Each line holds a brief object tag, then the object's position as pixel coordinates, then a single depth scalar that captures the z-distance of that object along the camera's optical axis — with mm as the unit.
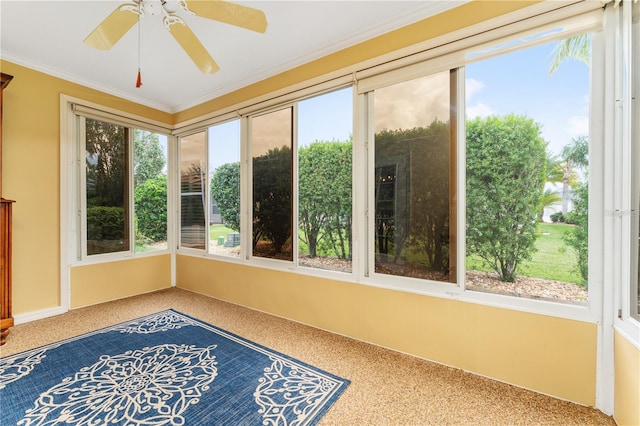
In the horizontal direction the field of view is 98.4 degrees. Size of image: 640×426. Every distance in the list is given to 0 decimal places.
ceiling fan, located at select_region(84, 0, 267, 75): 1696
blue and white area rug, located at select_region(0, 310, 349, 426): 1646
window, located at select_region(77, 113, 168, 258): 3545
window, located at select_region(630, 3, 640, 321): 1526
